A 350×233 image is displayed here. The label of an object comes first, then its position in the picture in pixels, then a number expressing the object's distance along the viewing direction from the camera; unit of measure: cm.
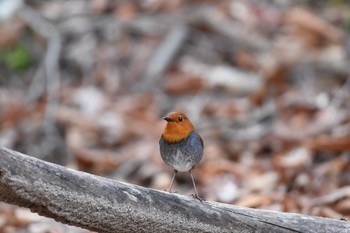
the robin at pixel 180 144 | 803
